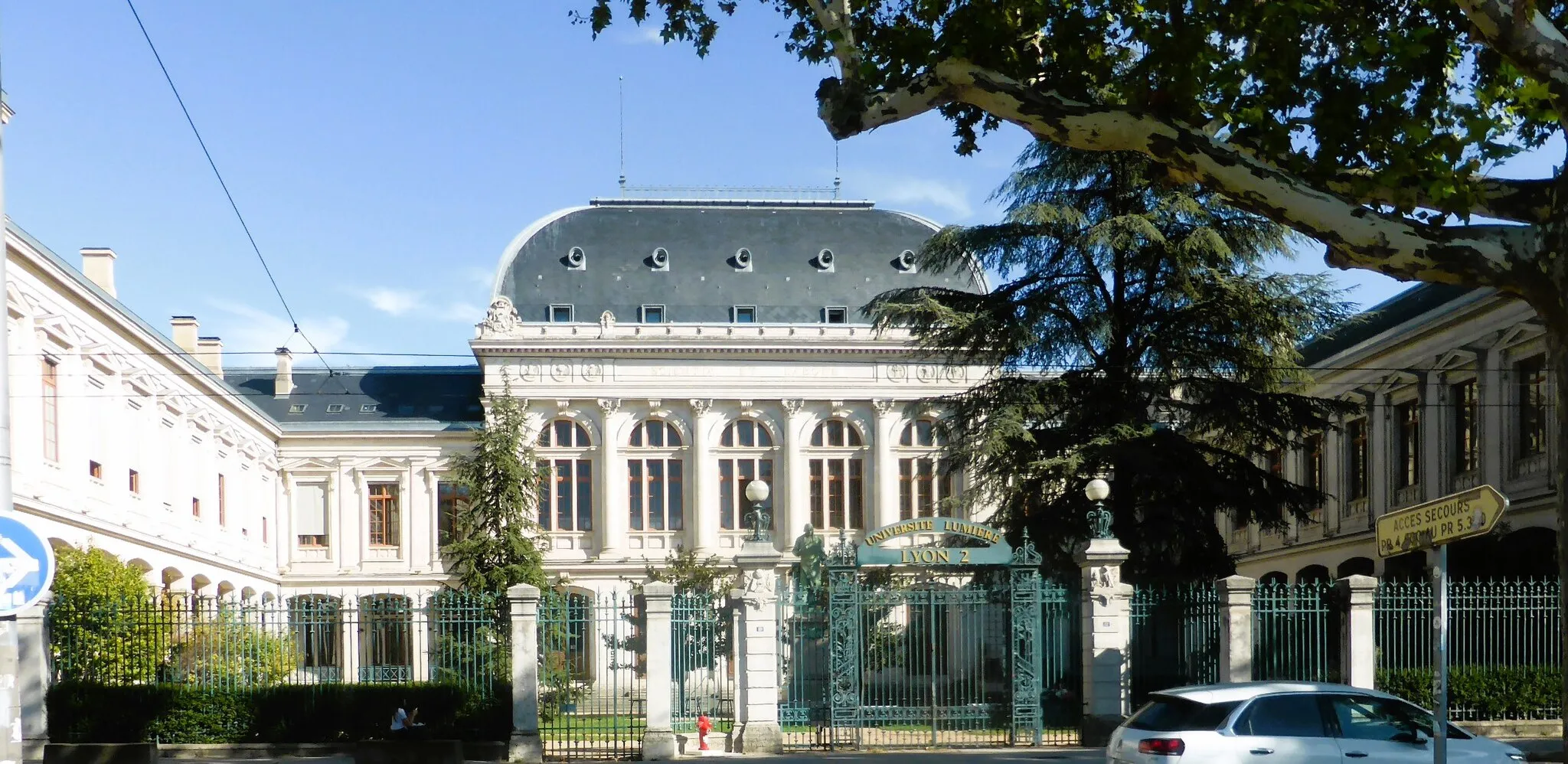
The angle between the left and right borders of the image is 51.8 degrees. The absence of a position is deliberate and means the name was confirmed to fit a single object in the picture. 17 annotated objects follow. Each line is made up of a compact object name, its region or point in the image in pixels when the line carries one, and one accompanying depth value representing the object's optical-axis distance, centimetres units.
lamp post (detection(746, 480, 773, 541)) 2250
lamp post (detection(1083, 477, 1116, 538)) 2233
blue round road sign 862
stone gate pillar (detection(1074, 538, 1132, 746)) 2191
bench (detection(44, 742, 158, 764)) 1722
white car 1298
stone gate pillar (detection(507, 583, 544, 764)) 2086
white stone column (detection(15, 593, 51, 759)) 2053
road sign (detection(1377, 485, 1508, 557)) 830
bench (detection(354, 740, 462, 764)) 1809
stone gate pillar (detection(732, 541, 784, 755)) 2172
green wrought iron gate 2245
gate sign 2261
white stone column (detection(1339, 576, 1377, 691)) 2191
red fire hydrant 2172
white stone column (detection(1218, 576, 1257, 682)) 2161
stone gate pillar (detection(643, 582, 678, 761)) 2111
